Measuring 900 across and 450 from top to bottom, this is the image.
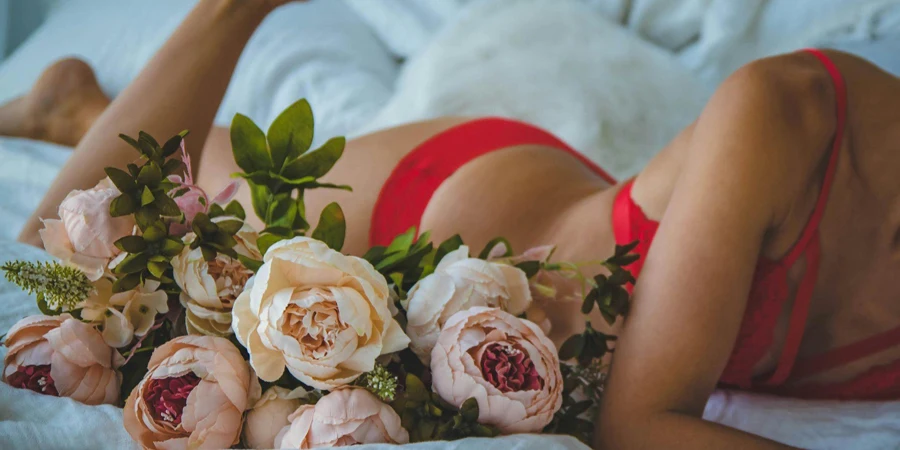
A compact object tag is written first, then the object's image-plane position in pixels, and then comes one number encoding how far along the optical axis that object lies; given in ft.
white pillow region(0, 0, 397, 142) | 5.09
